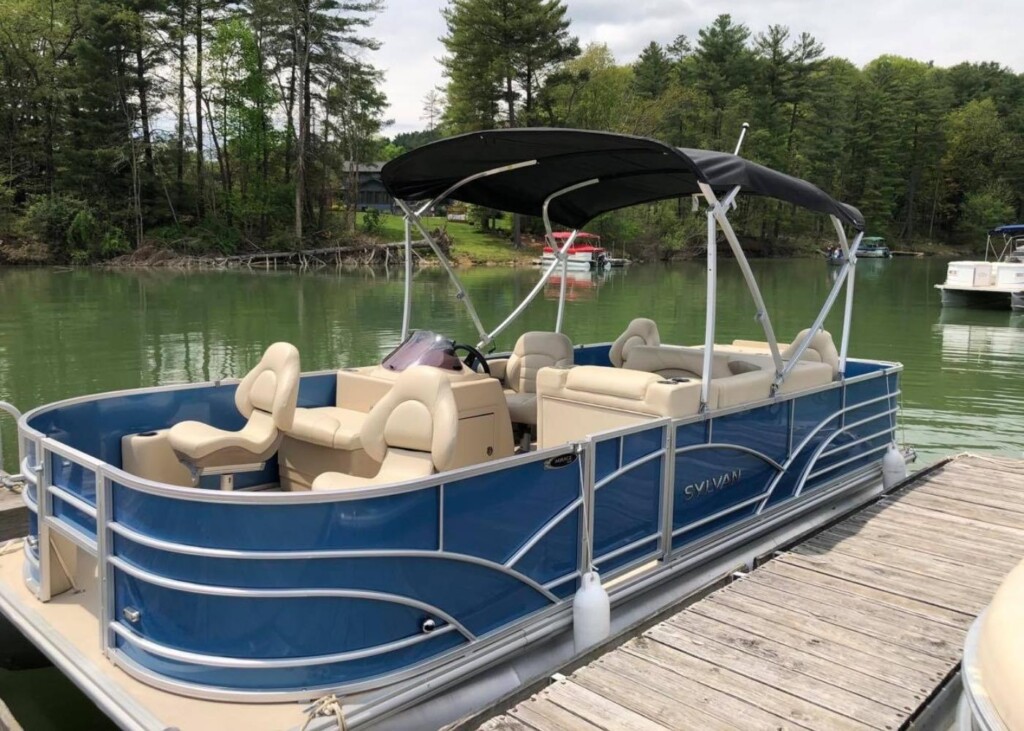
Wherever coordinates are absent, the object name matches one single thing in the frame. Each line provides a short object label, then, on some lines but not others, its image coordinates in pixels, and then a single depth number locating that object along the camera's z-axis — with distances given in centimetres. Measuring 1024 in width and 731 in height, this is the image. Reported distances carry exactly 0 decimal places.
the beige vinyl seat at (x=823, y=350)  591
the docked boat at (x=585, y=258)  4453
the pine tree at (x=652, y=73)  6519
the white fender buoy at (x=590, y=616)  362
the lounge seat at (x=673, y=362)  531
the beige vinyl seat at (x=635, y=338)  634
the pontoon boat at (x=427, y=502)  280
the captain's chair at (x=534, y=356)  596
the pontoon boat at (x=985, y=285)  2492
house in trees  4744
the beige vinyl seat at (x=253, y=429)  424
